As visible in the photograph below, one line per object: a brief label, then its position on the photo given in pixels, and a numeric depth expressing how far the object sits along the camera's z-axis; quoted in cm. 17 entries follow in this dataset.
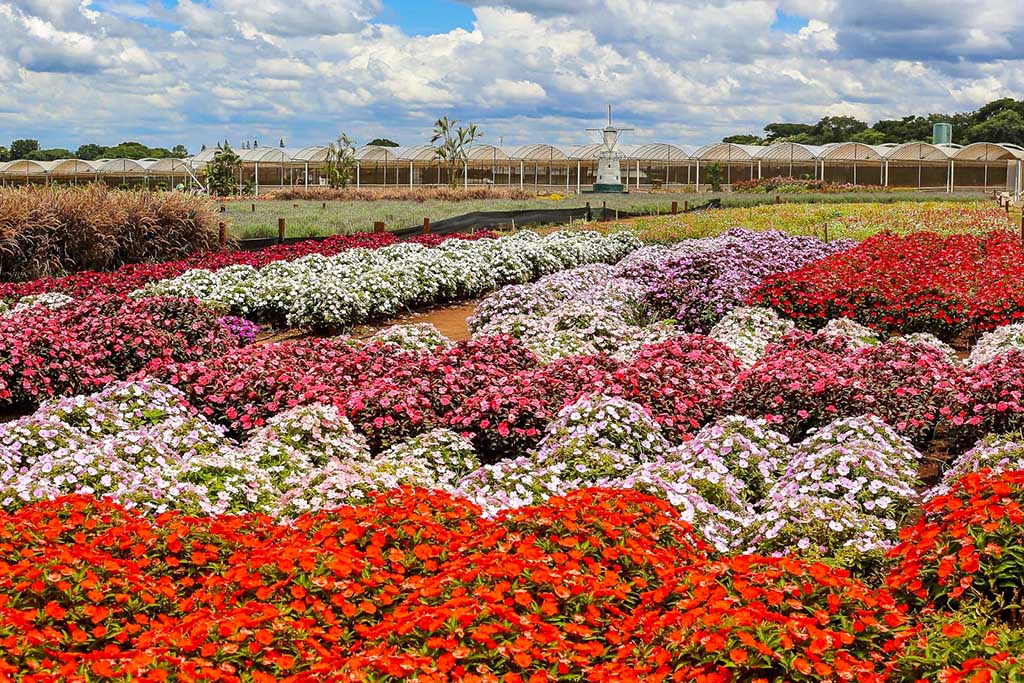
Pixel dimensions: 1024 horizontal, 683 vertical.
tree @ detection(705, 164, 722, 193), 6444
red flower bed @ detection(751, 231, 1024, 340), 1055
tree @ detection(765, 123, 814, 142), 10637
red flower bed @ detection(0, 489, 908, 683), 321
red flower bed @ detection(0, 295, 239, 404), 889
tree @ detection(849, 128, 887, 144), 8938
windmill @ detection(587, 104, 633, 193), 6284
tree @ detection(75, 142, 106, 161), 9919
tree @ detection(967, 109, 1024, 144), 8394
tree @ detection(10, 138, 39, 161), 10075
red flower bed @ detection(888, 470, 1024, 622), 371
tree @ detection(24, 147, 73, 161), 9518
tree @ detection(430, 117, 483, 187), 6606
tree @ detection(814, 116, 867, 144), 9738
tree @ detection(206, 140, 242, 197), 5353
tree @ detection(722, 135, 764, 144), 9848
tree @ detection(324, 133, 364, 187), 6488
